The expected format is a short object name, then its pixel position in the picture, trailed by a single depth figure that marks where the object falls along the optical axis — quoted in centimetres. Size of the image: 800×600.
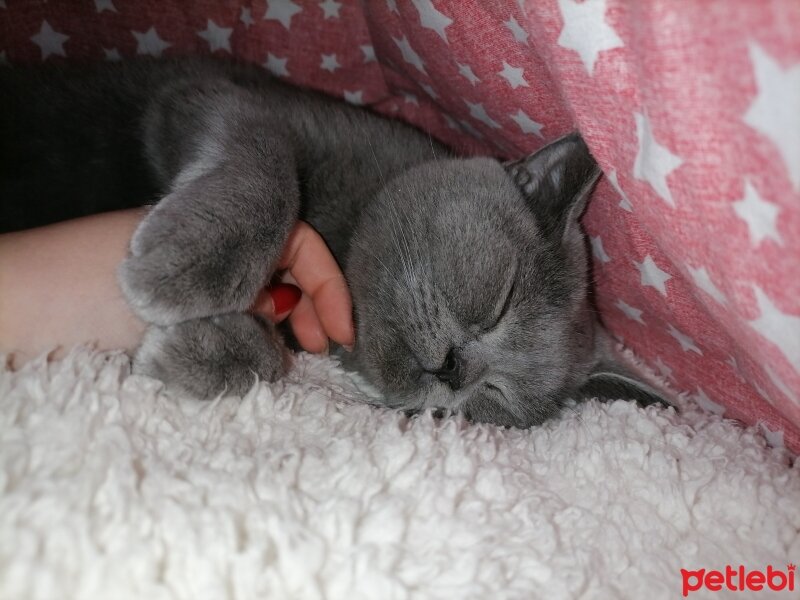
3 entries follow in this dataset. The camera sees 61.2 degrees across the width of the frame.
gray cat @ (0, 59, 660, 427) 22
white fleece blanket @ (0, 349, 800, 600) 15
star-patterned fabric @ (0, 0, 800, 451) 15
